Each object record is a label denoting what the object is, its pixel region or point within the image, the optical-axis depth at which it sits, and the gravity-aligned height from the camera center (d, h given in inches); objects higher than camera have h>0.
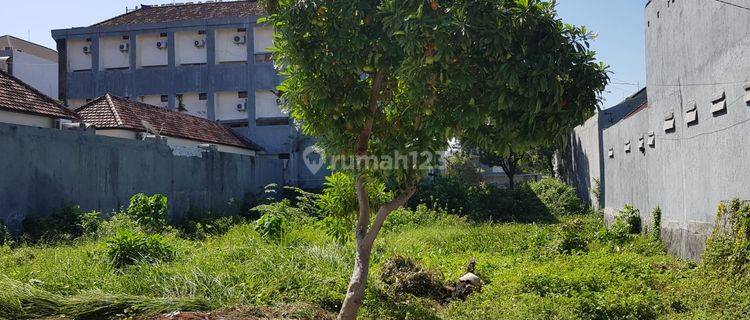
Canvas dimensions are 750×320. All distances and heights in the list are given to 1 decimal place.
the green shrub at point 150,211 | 486.9 -26.7
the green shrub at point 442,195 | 748.0 -30.0
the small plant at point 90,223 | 450.6 -31.8
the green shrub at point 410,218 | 594.2 -46.9
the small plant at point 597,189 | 687.1 -25.3
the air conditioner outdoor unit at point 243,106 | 1081.4 +116.7
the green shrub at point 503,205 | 721.1 -43.0
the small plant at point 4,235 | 391.5 -34.0
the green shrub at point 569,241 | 441.7 -52.0
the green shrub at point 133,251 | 319.9 -37.7
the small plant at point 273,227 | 413.7 -34.7
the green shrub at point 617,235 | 454.6 -50.1
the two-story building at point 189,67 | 1071.6 +187.8
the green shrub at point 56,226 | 428.1 -32.6
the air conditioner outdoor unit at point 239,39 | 1079.6 +229.4
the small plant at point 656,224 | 428.8 -40.0
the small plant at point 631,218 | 485.4 -40.3
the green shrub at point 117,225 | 444.5 -34.2
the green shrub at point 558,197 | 752.3 -36.3
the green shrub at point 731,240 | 277.9 -35.3
